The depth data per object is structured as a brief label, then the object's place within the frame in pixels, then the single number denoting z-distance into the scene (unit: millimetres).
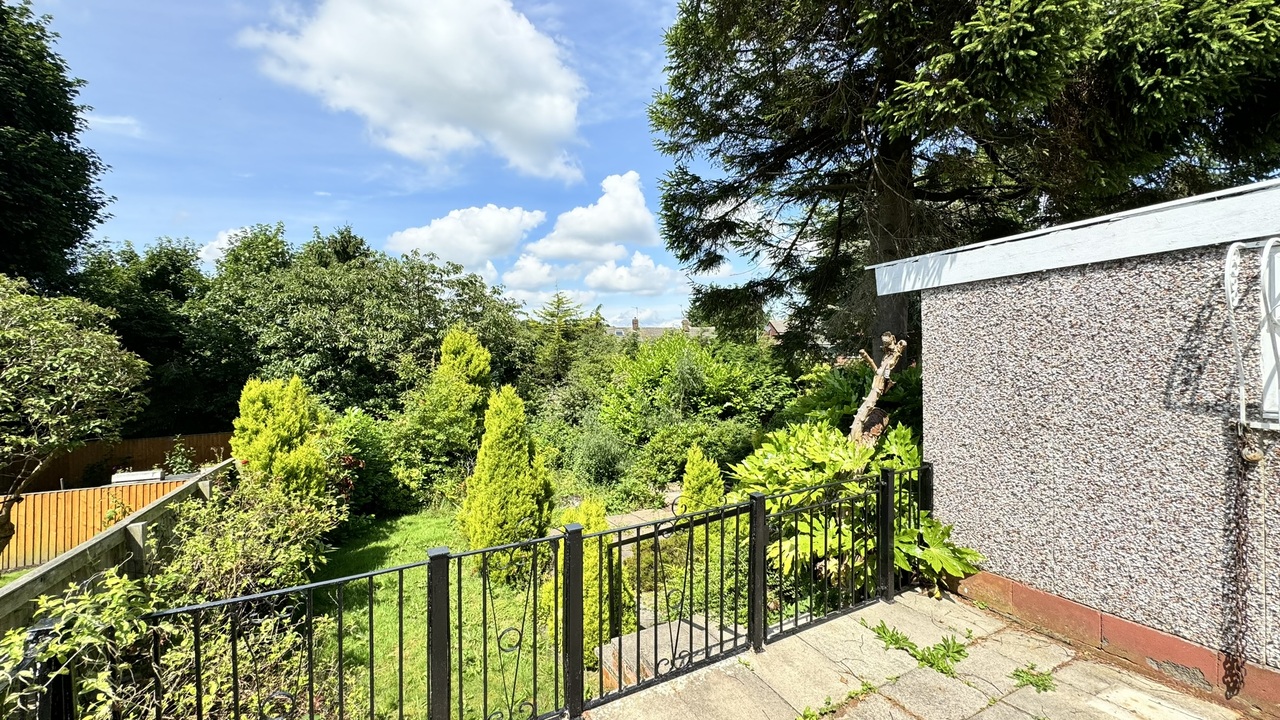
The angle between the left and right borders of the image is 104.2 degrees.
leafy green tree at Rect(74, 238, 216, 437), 11648
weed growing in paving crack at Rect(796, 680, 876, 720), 2629
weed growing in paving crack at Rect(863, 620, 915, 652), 3265
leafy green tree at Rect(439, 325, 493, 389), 10125
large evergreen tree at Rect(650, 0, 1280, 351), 4395
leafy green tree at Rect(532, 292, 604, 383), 16919
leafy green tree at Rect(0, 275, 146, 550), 6258
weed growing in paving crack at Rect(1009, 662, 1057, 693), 2836
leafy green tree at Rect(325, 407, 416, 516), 8828
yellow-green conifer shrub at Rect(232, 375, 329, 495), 6477
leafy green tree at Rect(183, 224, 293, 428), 11914
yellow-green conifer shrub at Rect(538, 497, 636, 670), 3693
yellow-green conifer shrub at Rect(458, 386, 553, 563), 5824
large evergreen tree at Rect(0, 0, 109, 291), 9141
